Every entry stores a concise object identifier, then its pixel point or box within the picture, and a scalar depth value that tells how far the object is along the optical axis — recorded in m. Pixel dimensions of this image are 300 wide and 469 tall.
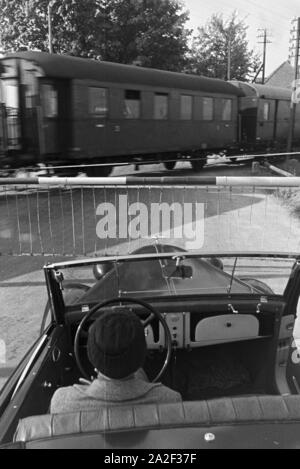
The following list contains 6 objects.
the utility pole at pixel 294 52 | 20.39
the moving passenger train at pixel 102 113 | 12.51
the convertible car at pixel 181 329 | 2.51
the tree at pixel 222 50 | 41.22
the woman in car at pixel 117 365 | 1.85
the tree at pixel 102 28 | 28.12
